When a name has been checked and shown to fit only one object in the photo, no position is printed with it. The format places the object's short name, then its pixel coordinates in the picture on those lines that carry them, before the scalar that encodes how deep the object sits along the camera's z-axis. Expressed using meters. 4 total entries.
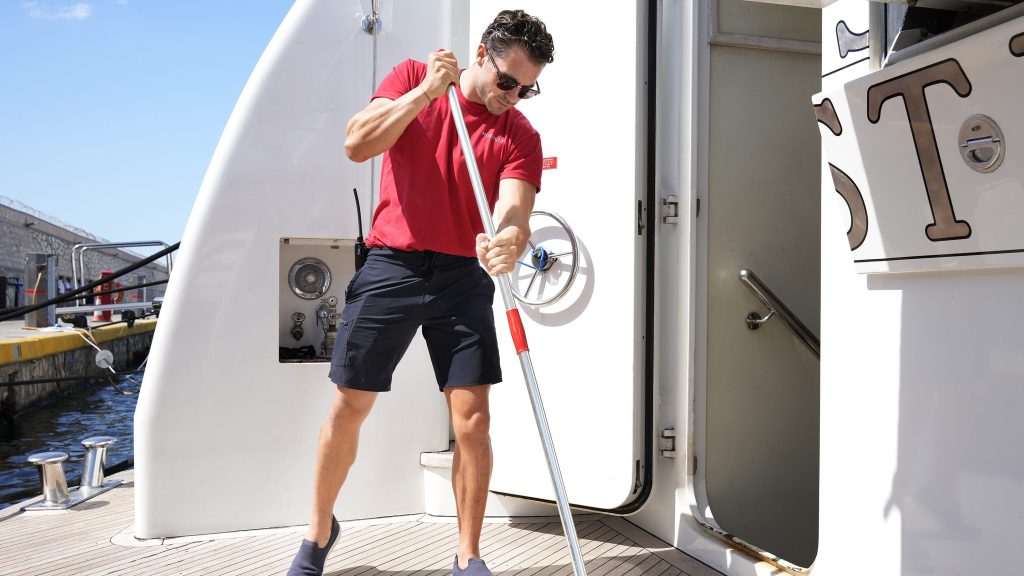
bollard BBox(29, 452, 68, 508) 3.63
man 2.52
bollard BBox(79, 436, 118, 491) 3.88
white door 3.01
